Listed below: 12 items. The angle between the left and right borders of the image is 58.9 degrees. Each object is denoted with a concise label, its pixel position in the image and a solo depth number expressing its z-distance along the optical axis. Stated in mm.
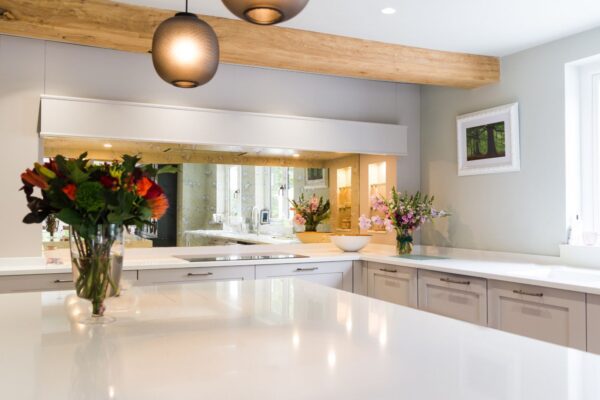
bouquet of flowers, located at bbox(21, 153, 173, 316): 1436
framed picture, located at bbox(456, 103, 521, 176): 3709
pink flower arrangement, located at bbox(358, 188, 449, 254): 4195
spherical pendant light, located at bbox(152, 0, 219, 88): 1709
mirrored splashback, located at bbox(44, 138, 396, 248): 3895
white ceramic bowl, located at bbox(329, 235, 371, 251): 4293
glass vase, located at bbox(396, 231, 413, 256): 4219
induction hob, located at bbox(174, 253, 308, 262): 3699
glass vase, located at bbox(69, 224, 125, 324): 1497
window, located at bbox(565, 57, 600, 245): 3363
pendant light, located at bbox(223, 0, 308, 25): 1230
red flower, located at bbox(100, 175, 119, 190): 1451
